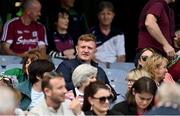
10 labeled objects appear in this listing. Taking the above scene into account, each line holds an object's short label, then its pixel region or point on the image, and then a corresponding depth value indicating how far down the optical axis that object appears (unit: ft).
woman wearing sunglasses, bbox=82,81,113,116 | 43.41
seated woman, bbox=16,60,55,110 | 49.51
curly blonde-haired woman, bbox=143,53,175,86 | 52.39
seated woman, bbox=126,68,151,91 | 49.70
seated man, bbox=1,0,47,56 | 66.46
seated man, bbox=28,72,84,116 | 42.35
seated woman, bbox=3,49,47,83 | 54.60
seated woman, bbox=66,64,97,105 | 49.24
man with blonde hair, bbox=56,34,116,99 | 53.42
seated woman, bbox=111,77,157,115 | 45.87
